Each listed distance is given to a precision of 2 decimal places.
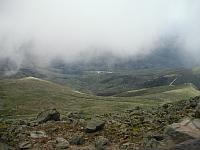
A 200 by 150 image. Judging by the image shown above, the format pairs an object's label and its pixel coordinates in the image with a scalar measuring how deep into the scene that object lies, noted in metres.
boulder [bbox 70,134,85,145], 18.34
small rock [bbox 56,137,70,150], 18.05
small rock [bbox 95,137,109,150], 17.46
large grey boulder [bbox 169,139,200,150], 11.02
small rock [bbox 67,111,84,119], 24.53
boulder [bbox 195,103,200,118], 17.46
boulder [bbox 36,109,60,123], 22.95
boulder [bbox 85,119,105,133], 19.43
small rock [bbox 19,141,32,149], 18.67
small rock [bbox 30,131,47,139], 19.57
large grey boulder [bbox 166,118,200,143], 14.83
